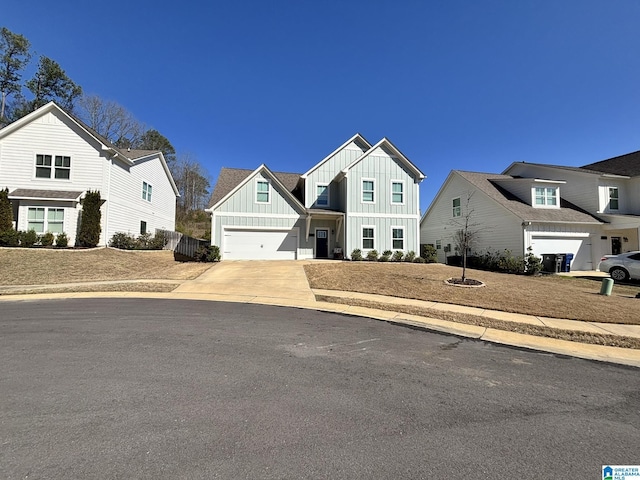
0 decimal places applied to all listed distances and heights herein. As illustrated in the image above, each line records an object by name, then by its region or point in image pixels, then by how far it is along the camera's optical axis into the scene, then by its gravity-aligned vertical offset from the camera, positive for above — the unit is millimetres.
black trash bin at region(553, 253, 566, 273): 19122 -123
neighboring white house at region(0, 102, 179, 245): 18344 +5051
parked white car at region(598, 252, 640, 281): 15859 -312
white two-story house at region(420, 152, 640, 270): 20359 +3557
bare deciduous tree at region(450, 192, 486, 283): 23422 +2421
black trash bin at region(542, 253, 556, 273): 19250 -251
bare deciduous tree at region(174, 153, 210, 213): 43875 +9890
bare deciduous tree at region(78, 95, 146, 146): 34156 +14825
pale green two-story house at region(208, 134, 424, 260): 21219 +3310
